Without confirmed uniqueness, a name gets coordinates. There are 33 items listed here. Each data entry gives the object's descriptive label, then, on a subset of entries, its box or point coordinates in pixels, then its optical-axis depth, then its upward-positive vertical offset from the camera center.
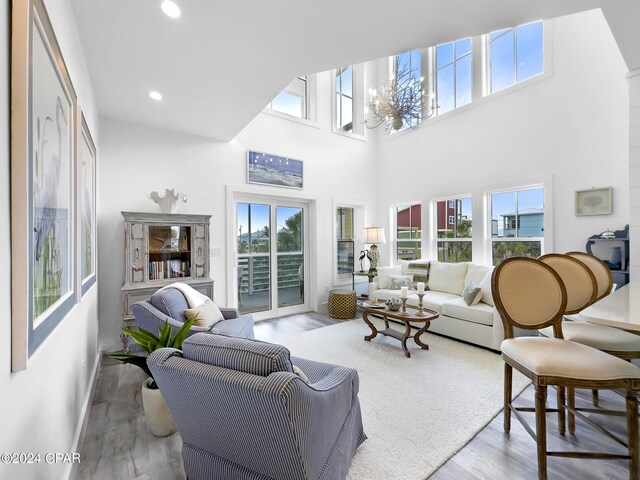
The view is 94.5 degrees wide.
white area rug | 1.78 -1.30
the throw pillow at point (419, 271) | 4.82 -0.53
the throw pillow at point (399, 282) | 4.70 -0.68
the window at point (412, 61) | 5.57 +3.48
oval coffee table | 3.27 -0.89
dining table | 1.18 -0.35
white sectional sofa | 3.43 -0.83
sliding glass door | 4.71 -0.27
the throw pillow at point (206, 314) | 2.74 -0.71
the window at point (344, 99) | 5.86 +2.82
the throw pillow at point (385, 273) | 4.89 -0.57
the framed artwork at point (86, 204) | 2.02 +0.30
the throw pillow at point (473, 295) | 3.71 -0.71
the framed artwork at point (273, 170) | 4.57 +1.13
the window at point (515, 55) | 4.05 +2.65
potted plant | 1.94 -1.00
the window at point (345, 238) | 5.75 +0.03
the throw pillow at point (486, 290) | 3.73 -0.64
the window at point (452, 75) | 4.86 +2.81
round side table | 4.86 -1.08
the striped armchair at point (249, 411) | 1.08 -0.70
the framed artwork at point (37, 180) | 0.90 +0.22
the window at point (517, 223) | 4.03 +0.22
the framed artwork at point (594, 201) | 3.33 +0.43
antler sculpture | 3.50 +0.49
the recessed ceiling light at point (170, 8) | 1.79 +1.44
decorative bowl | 3.59 -0.80
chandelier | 3.59 +1.69
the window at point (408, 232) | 5.50 +0.14
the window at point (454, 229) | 4.76 +0.17
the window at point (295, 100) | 4.98 +2.43
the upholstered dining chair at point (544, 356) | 1.47 -0.63
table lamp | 5.30 -0.01
